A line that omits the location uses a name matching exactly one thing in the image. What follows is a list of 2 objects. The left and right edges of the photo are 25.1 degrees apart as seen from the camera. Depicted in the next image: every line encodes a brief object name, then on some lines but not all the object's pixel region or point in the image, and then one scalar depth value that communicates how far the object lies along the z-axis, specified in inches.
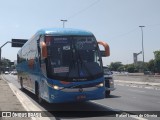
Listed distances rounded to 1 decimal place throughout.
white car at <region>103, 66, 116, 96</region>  834.8
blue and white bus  554.9
